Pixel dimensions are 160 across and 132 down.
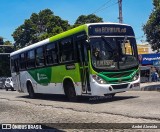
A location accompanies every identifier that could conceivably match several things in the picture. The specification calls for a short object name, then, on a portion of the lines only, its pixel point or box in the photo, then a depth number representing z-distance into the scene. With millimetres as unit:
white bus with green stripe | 13547
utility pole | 31072
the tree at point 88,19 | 67875
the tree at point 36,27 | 56281
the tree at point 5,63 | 63766
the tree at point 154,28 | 23297
